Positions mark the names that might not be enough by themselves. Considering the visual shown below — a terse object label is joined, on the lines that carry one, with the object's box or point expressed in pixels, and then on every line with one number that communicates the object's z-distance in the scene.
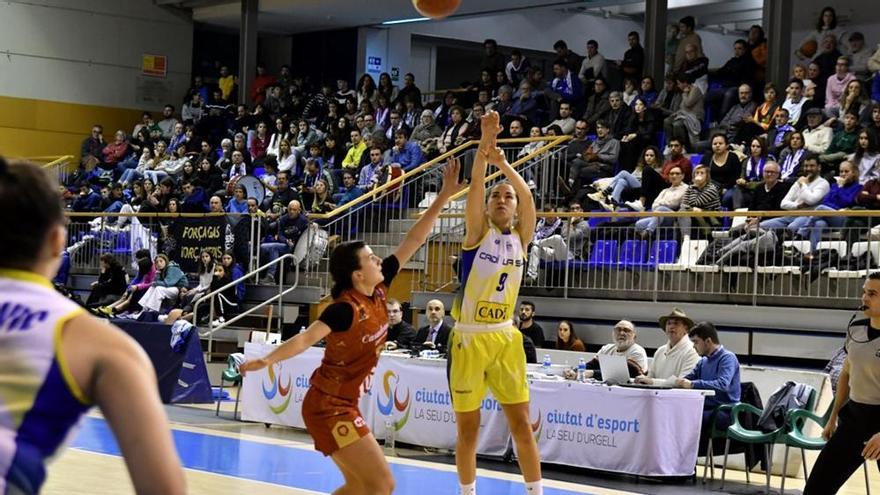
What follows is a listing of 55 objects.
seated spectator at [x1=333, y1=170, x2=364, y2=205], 20.20
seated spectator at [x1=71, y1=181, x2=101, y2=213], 24.39
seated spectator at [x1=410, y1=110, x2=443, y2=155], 21.66
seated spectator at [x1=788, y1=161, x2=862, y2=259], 14.18
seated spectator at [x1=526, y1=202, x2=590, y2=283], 16.28
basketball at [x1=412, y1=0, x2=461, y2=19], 11.14
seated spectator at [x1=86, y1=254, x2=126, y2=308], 20.33
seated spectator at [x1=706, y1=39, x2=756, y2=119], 19.06
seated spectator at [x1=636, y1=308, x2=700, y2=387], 11.25
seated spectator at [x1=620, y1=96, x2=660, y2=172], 17.73
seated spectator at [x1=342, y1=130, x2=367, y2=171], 22.00
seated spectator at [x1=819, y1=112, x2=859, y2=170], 15.45
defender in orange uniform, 5.80
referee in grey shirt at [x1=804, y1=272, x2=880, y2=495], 6.94
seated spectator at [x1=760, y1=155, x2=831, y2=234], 14.64
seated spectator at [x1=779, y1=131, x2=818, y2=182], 15.48
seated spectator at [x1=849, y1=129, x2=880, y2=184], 14.98
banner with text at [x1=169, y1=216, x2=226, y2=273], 19.42
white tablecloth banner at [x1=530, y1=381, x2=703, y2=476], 10.55
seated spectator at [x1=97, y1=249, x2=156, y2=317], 19.61
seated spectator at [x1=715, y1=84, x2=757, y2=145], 17.75
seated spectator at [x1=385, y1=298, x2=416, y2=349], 13.66
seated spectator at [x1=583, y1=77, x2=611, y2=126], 19.25
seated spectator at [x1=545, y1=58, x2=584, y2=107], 20.64
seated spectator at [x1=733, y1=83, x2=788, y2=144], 16.92
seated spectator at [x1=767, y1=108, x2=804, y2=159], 16.15
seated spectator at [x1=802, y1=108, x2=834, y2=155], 15.75
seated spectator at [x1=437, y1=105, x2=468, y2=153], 20.53
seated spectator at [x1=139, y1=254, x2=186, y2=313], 19.14
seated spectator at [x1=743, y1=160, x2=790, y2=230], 15.11
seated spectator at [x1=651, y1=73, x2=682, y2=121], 18.51
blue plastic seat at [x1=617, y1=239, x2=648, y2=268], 15.63
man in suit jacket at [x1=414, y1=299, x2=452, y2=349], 13.33
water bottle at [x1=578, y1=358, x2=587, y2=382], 11.26
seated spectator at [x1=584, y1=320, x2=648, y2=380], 11.53
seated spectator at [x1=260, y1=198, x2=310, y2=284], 18.91
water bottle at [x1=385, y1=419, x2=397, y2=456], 12.32
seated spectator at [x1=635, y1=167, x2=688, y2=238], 15.56
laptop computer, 10.95
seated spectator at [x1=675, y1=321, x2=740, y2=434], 10.81
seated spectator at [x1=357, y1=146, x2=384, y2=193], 21.00
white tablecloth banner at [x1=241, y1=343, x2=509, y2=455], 11.71
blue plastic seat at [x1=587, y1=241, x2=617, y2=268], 15.97
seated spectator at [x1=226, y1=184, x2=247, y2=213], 20.75
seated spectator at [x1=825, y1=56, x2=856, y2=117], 16.62
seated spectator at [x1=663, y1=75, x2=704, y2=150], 17.67
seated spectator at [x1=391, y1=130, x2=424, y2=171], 20.67
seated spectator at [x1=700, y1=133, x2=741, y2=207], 16.14
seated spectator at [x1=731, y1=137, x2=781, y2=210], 15.55
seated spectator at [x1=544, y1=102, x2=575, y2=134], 19.41
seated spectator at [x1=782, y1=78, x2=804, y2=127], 16.78
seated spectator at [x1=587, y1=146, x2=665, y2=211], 16.91
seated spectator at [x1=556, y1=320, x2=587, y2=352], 14.58
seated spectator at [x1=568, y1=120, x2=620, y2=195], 17.95
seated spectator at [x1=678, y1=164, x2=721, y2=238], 15.41
